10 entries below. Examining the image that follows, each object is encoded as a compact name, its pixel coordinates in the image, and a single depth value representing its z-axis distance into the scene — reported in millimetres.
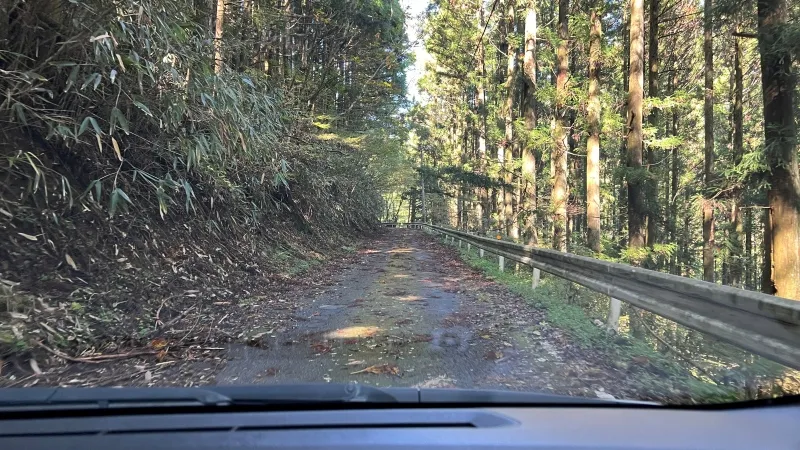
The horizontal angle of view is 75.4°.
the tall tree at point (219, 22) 10797
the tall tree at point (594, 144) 13867
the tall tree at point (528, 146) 15820
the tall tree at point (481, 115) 23848
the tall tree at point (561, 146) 15039
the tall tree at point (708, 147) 17281
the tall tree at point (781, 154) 8914
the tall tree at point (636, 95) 13828
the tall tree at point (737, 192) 16969
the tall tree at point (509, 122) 18516
